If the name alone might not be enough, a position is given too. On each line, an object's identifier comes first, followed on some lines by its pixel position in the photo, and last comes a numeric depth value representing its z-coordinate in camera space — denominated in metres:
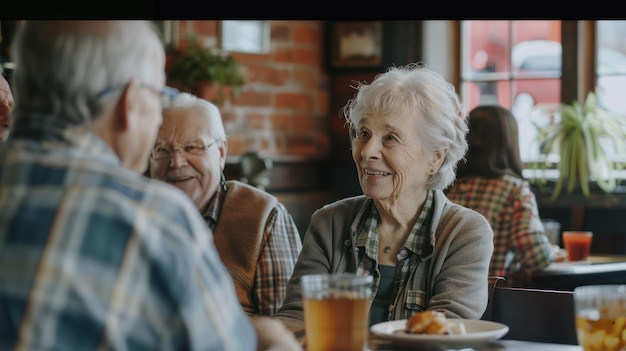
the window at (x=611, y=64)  4.80
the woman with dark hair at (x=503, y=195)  3.33
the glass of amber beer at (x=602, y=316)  1.35
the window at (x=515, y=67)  5.04
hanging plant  4.77
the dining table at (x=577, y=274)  3.26
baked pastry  1.48
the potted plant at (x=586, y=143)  4.48
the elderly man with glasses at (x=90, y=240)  0.98
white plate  1.46
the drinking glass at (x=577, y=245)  3.41
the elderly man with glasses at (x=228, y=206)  2.26
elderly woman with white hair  1.94
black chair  1.75
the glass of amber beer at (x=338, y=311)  1.32
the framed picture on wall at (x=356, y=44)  5.45
